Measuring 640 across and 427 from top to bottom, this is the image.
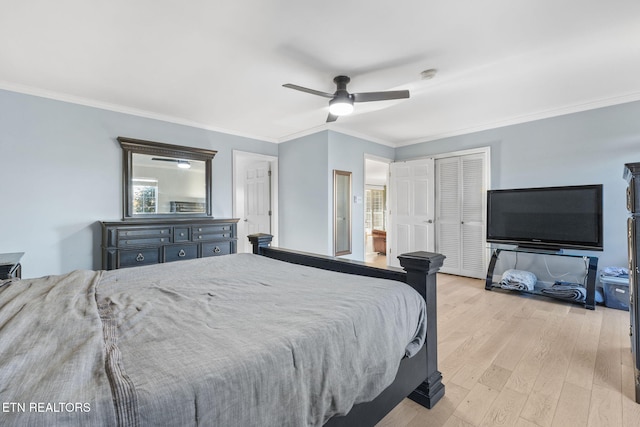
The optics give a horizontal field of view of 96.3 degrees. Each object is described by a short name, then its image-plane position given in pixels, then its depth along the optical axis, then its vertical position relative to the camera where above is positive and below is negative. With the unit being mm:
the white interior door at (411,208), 5086 +53
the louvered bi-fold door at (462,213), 4562 -39
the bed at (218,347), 672 -424
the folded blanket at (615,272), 3262 -703
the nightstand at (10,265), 2242 -442
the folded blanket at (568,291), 3322 -958
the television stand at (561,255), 3240 -761
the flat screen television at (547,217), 3375 -83
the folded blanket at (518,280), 3682 -910
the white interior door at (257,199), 5367 +238
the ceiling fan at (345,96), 2653 +1078
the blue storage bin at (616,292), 3109 -903
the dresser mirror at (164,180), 3695 +436
